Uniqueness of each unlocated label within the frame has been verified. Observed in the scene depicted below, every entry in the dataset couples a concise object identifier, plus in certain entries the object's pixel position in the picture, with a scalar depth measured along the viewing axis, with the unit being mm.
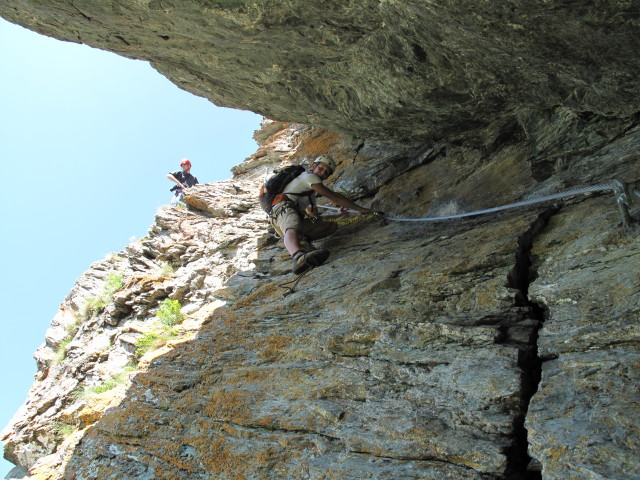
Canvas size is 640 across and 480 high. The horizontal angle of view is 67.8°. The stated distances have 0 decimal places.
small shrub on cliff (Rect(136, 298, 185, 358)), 8858
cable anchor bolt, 4922
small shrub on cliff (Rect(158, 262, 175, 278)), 12236
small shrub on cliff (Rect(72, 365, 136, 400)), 8961
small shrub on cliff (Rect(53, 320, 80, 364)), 12367
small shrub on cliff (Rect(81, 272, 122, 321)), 13078
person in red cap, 17359
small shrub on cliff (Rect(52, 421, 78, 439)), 8845
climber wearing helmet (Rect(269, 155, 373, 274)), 8602
